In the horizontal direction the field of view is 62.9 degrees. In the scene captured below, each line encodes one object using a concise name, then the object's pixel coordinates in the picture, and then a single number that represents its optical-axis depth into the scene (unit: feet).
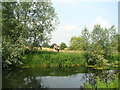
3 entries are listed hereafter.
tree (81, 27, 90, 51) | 56.75
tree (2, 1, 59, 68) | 50.33
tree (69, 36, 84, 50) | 125.15
